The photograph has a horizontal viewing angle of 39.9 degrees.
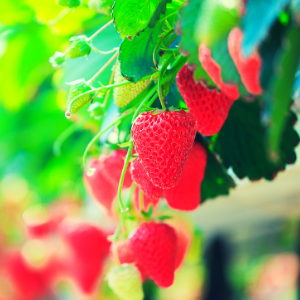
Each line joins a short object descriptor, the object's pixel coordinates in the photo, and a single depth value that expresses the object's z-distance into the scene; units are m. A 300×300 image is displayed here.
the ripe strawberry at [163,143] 0.40
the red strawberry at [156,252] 0.53
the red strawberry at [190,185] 0.53
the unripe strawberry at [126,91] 0.44
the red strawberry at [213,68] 0.34
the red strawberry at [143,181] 0.45
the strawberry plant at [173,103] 0.27
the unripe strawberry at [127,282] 0.51
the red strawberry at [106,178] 0.60
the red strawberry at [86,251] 0.97
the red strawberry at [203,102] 0.43
